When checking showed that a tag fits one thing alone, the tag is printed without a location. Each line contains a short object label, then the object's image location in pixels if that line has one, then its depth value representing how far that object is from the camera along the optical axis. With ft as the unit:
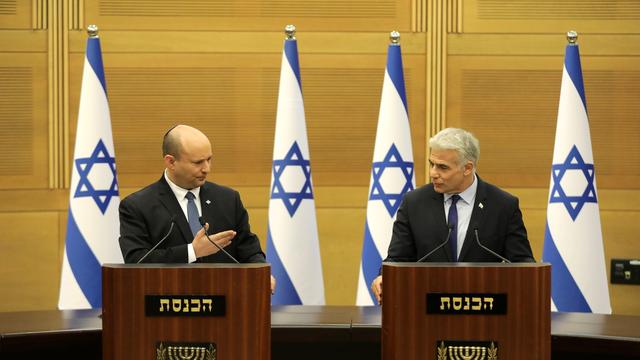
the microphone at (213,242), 19.61
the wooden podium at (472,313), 17.52
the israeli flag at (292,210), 36.17
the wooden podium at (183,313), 17.46
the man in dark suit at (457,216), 22.59
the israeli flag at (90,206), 35.60
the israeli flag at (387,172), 36.42
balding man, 23.24
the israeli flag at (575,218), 35.24
